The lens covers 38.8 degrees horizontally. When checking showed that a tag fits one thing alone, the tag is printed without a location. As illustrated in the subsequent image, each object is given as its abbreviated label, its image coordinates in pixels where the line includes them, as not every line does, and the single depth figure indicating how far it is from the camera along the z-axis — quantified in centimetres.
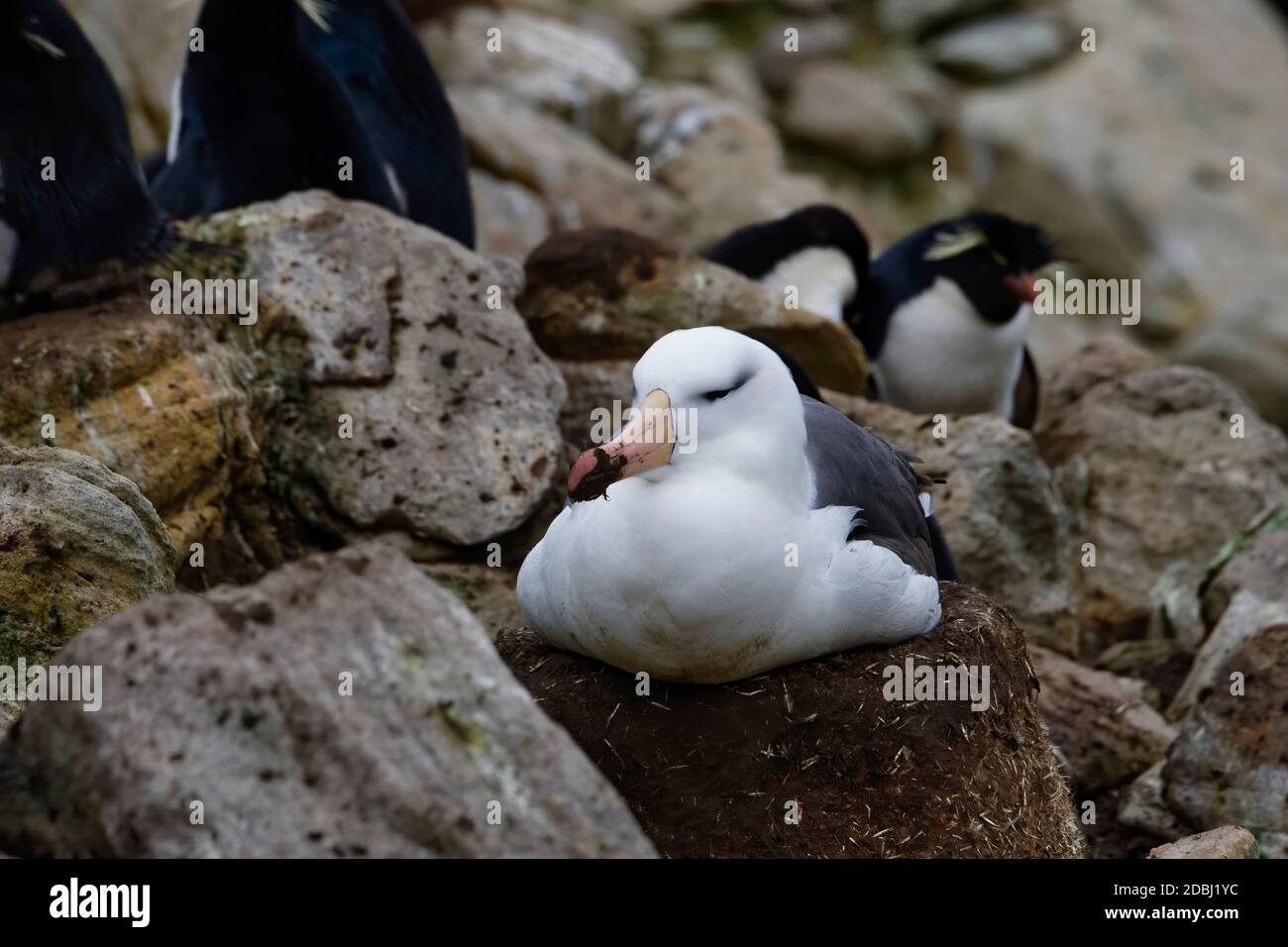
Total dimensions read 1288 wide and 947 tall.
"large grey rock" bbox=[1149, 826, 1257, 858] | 559
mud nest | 525
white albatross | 502
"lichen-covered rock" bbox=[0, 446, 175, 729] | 542
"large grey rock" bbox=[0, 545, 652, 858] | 379
